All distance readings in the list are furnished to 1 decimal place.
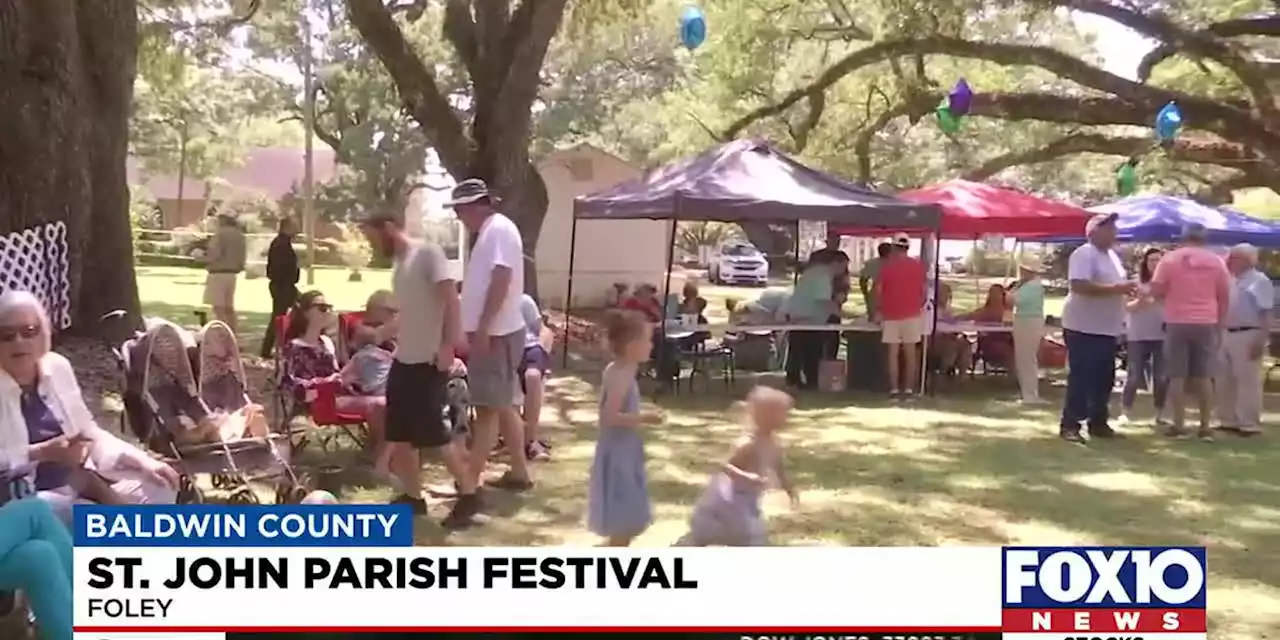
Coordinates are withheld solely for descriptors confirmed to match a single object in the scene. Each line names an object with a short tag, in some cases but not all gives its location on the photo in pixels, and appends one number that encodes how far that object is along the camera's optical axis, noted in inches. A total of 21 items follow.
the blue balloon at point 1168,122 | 576.1
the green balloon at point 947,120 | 626.5
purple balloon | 606.2
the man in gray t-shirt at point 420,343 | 218.2
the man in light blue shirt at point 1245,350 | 364.2
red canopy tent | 467.5
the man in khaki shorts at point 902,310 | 435.8
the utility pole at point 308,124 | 1341.0
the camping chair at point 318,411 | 268.5
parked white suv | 1382.9
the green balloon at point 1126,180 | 688.1
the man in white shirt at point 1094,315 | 332.8
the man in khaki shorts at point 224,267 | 478.6
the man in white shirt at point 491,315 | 230.7
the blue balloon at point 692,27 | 502.9
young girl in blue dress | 179.3
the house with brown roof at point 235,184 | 2160.4
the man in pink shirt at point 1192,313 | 347.3
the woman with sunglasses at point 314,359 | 267.7
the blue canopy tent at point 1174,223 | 511.8
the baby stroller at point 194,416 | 209.5
